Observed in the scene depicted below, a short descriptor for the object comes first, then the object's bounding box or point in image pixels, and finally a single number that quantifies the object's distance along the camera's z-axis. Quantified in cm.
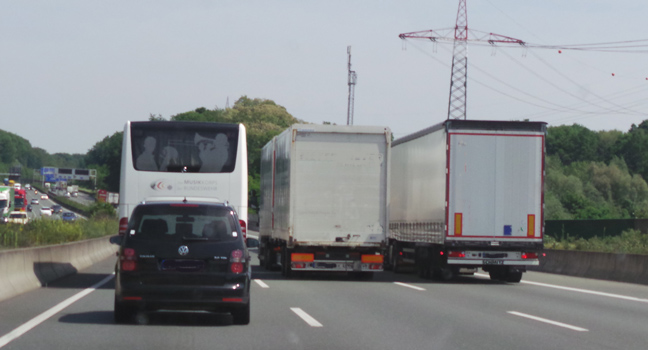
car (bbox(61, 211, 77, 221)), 8244
